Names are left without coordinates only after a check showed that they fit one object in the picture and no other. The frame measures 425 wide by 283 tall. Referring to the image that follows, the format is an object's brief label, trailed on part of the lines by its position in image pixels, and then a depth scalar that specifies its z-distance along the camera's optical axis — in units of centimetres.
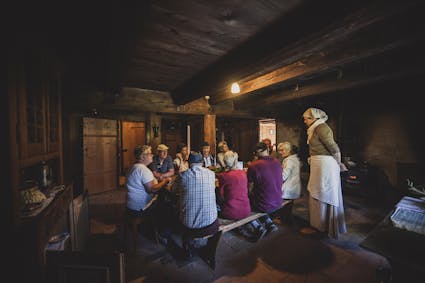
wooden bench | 247
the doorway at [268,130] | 1376
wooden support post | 570
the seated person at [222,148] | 581
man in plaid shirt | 259
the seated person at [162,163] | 452
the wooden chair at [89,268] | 145
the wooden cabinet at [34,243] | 151
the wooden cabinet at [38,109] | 171
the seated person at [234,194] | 306
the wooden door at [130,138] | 931
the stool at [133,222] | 304
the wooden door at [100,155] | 618
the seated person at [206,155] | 542
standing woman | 323
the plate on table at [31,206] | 186
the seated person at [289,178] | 400
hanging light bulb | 403
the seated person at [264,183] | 334
